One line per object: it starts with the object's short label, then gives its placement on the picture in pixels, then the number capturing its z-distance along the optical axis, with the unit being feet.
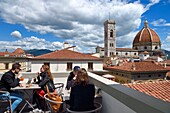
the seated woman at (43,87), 9.17
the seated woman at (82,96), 6.22
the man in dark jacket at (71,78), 10.44
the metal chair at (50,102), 7.13
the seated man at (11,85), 8.00
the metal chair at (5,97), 7.53
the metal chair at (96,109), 6.02
